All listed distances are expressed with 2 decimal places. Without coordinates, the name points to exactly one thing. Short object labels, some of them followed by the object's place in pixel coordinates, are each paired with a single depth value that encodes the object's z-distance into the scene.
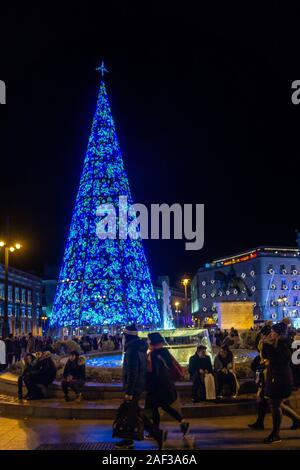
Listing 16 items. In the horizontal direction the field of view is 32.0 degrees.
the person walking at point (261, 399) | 8.43
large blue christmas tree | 30.27
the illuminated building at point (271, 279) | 96.81
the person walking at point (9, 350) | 21.80
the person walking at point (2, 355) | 19.61
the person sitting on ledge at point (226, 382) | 10.68
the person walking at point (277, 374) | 7.53
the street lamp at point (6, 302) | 23.59
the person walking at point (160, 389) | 7.24
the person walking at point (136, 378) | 7.03
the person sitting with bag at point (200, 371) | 10.43
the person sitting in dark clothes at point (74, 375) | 11.50
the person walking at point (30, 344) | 26.58
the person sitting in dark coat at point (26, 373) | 12.11
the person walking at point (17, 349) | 23.10
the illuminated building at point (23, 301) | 77.50
